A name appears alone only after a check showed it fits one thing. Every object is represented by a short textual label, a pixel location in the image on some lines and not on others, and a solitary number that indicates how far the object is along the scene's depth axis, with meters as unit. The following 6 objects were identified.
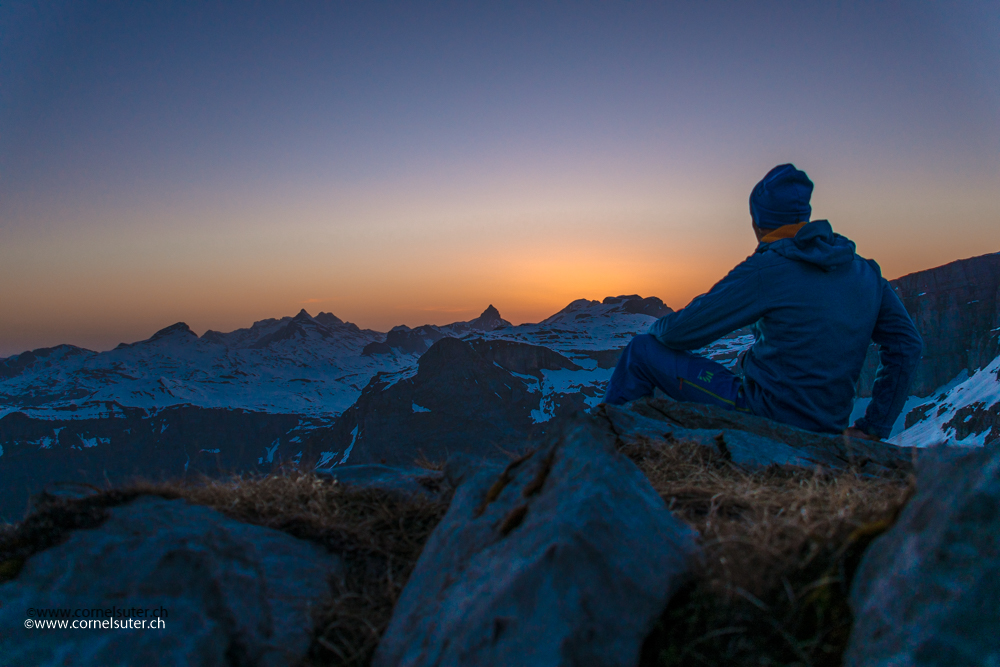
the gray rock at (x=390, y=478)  3.95
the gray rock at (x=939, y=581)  1.33
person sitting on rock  4.75
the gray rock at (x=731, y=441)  4.11
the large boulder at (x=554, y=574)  1.65
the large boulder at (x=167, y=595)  2.05
